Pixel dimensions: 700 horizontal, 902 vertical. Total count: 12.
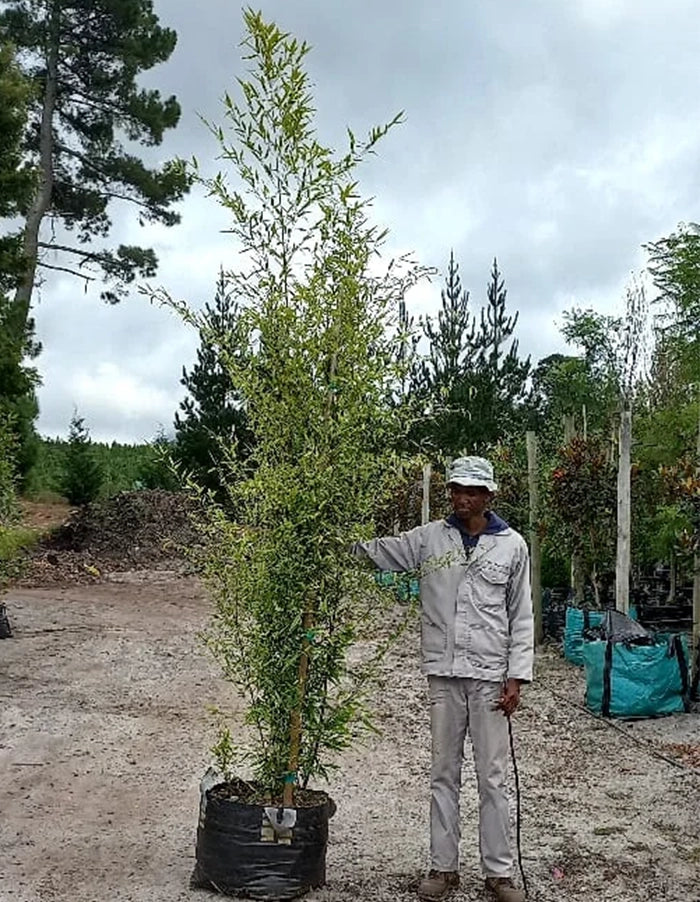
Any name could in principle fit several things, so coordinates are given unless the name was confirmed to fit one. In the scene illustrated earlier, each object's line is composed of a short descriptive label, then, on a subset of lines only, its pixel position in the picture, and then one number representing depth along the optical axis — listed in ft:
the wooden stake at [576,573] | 37.01
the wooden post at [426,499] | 47.62
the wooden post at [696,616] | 26.63
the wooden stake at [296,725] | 14.52
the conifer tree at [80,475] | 90.33
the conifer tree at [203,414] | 71.67
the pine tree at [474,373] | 55.47
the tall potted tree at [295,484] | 14.20
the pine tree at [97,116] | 70.85
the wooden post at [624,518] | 28.14
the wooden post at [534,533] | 37.06
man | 14.32
